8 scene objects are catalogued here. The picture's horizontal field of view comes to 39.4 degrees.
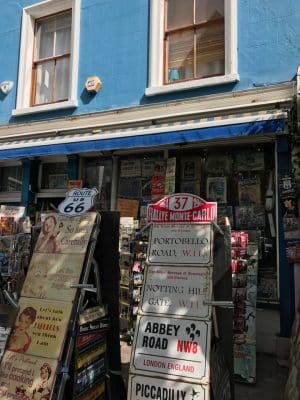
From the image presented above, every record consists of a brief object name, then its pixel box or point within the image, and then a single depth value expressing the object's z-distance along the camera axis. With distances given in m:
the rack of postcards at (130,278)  6.34
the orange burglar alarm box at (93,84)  7.84
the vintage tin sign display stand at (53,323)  3.53
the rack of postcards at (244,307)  5.00
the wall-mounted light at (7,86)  8.99
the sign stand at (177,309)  3.35
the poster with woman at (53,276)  3.79
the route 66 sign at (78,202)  4.22
